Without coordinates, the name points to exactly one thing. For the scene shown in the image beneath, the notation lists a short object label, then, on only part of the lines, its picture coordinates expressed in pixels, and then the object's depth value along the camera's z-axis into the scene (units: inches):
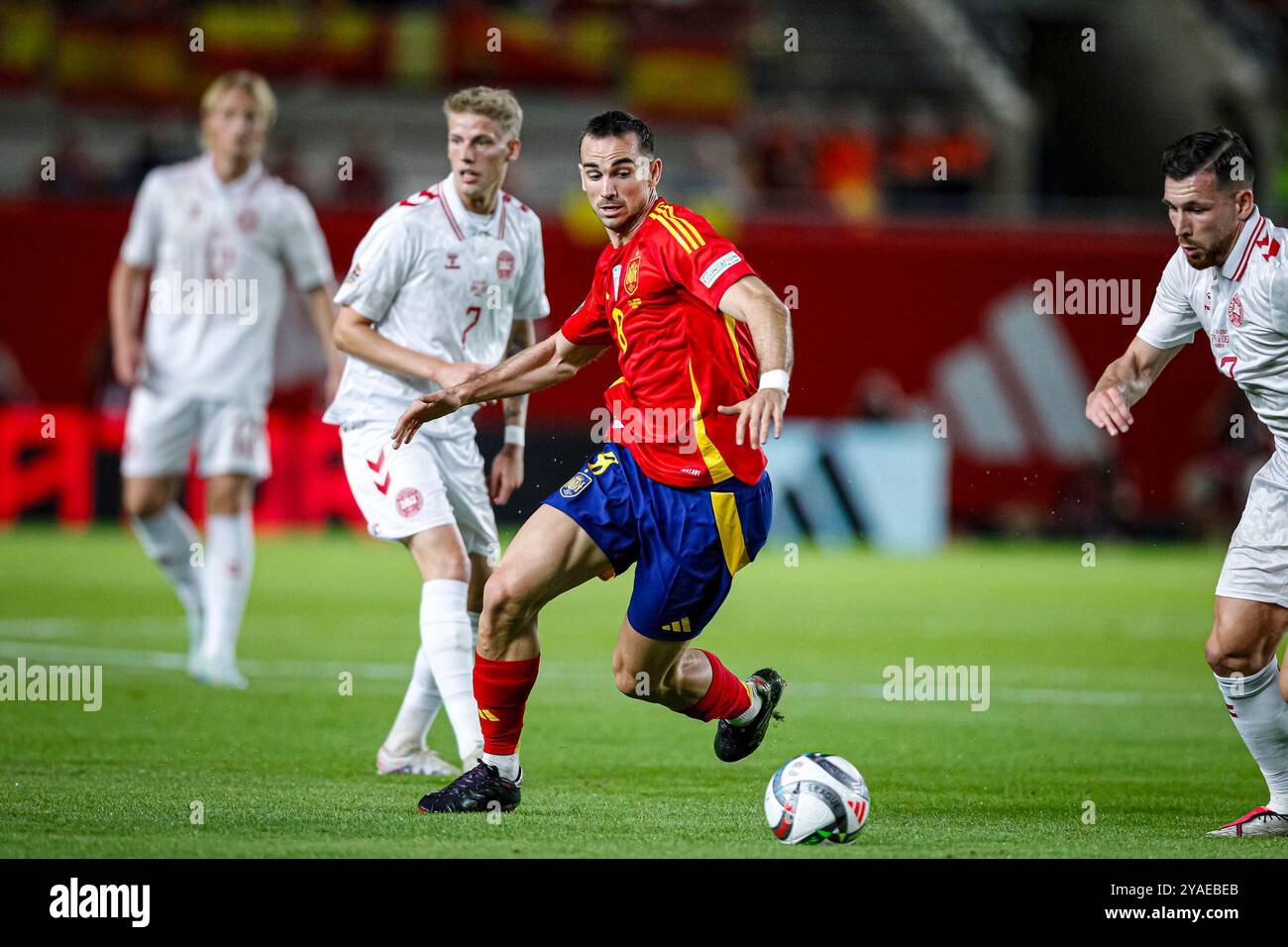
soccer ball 236.4
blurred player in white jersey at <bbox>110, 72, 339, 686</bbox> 404.2
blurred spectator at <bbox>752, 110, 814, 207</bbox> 964.6
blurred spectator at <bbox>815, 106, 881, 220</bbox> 960.4
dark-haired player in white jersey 252.4
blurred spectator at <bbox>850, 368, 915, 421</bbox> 877.2
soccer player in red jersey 252.5
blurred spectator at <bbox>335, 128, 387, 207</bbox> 877.8
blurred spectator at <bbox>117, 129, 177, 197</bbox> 850.1
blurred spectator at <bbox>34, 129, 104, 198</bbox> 853.2
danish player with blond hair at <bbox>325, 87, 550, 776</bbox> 288.7
